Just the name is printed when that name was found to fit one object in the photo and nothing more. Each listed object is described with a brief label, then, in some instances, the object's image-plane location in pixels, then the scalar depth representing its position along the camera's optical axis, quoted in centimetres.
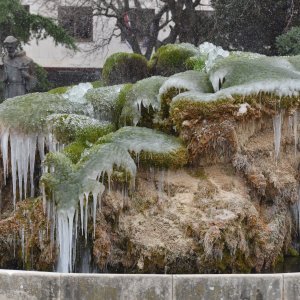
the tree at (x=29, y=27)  2250
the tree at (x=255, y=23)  2202
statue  1722
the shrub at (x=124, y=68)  1192
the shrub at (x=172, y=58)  1127
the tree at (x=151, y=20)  2483
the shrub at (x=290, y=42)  1938
